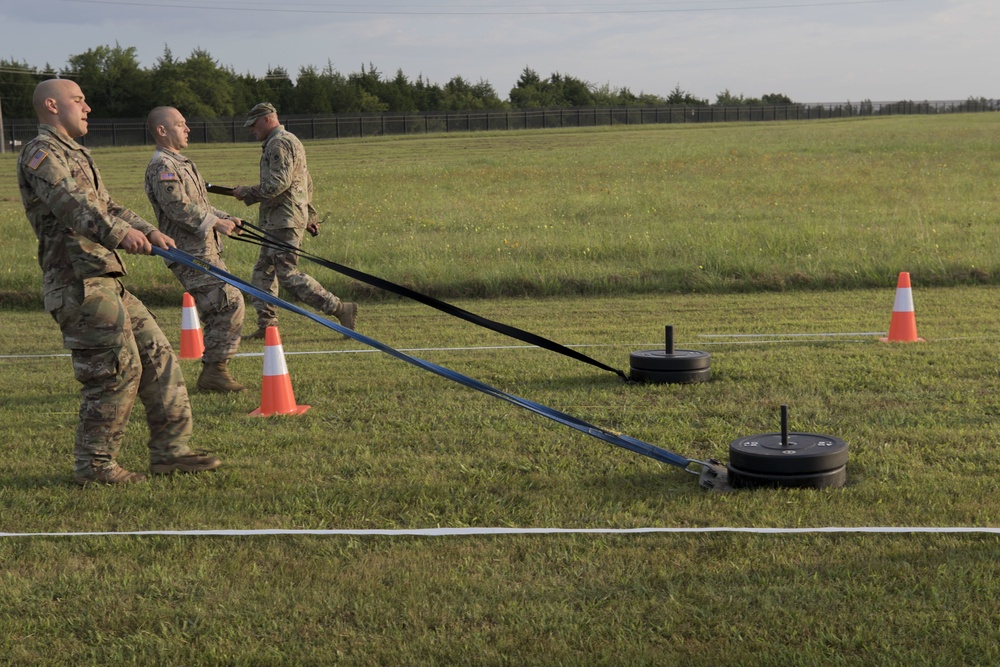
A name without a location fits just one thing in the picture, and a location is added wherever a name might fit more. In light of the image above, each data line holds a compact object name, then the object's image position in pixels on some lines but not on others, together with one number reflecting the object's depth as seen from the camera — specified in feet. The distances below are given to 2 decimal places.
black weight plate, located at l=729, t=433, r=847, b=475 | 15.97
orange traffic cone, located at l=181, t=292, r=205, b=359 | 31.01
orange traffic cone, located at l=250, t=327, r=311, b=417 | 23.09
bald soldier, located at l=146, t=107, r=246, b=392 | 25.09
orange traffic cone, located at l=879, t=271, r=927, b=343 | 29.63
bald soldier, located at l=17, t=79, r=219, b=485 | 16.97
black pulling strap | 18.13
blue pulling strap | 16.88
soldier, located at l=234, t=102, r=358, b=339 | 30.96
